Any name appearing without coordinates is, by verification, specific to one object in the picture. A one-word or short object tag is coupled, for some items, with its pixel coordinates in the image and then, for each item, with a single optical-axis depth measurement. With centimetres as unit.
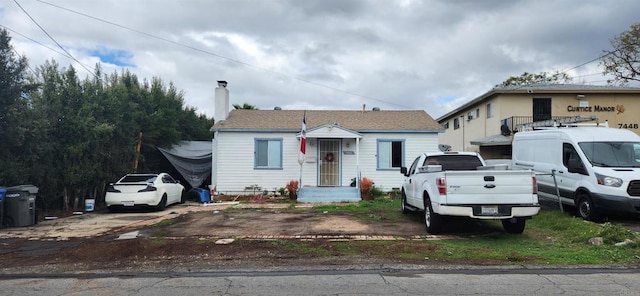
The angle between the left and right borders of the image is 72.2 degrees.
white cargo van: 1034
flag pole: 1725
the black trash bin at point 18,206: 1070
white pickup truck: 841
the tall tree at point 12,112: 1087
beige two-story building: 2622
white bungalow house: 1859
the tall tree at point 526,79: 3992
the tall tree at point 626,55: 2475
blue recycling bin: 1045
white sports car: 1390
